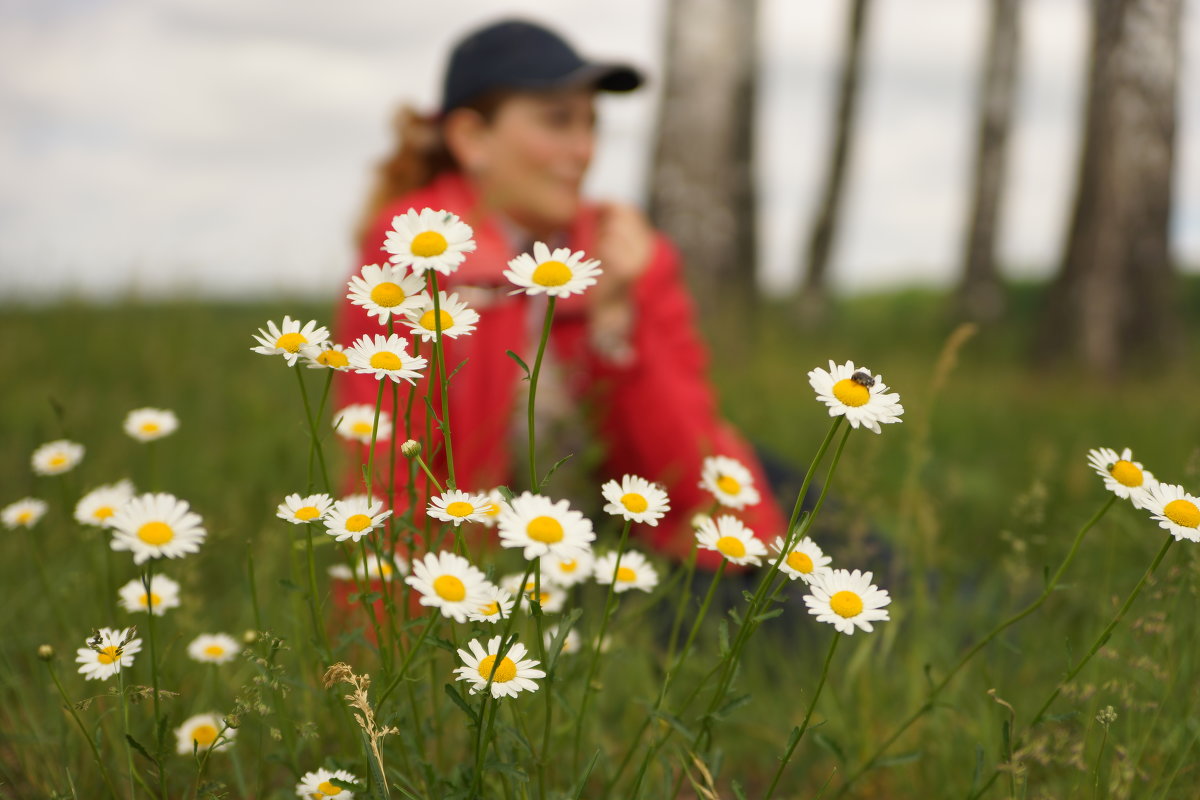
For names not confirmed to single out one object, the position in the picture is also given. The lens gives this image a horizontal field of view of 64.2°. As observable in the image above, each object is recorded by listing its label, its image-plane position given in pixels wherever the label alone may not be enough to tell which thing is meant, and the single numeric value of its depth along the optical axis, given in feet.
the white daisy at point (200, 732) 4.55
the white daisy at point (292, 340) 3.30
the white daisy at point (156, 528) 3.26
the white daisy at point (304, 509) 3.34
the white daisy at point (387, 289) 3.31
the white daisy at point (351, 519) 3.22
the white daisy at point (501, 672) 3.15
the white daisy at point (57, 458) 4.99
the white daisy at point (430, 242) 3.06
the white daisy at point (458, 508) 3.12
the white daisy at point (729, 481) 4.22
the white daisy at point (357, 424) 4.71
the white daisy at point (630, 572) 4.33
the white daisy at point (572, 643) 4.46
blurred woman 10.44
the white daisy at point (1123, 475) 3.52
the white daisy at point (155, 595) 4.50
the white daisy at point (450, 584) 2.94
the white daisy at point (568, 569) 4.17
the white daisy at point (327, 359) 3.40
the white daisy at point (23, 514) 5.03
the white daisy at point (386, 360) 3.19
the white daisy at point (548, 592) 4.20
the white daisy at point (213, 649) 4.76
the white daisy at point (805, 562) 3.51
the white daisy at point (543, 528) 2.92
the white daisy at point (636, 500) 3.25
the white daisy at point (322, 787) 3.62
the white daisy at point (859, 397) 3.08
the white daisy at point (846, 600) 3.34
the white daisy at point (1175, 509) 3.43
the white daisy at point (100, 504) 4.41
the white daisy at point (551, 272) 3.07
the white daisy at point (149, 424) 4.97
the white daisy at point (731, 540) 3.76
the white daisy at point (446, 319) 3.25
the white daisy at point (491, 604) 3.10
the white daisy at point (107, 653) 3.56
